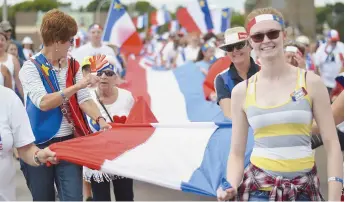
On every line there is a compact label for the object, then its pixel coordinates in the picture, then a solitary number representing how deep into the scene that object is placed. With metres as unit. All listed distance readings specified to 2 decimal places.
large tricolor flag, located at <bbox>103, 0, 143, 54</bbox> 15.34
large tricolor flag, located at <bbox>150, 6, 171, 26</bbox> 41.29
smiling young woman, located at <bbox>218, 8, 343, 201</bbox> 3.86
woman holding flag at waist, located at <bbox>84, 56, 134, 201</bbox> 6.50
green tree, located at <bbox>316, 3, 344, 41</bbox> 43.15
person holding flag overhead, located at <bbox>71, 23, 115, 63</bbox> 12.28
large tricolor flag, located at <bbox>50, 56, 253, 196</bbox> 4.95
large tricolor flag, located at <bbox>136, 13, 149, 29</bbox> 38.56
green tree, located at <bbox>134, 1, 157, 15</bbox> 62.84
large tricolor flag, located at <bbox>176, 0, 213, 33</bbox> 20.78
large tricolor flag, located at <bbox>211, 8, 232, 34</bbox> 22.70
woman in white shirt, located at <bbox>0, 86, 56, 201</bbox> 4.38
